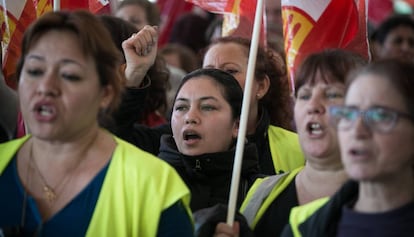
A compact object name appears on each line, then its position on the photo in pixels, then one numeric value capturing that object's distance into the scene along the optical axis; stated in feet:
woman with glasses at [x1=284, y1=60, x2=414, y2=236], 16.58
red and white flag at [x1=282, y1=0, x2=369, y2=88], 27.42
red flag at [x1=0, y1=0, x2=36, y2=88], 26.82
